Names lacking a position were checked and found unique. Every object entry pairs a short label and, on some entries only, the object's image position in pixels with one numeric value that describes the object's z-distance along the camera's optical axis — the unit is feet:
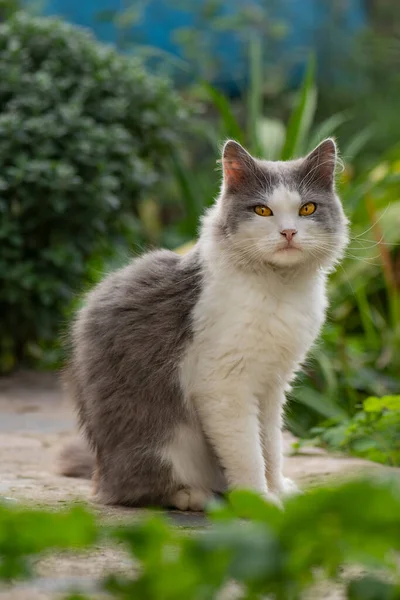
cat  17.94
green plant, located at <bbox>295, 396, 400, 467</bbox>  23.70
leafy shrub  34.14
